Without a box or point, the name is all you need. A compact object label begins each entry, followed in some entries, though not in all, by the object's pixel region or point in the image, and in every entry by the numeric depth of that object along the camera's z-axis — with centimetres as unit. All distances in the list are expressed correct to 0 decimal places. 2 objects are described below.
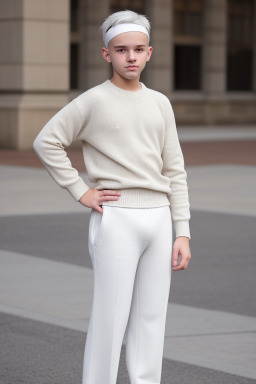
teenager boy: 530
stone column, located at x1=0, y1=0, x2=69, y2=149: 3088
